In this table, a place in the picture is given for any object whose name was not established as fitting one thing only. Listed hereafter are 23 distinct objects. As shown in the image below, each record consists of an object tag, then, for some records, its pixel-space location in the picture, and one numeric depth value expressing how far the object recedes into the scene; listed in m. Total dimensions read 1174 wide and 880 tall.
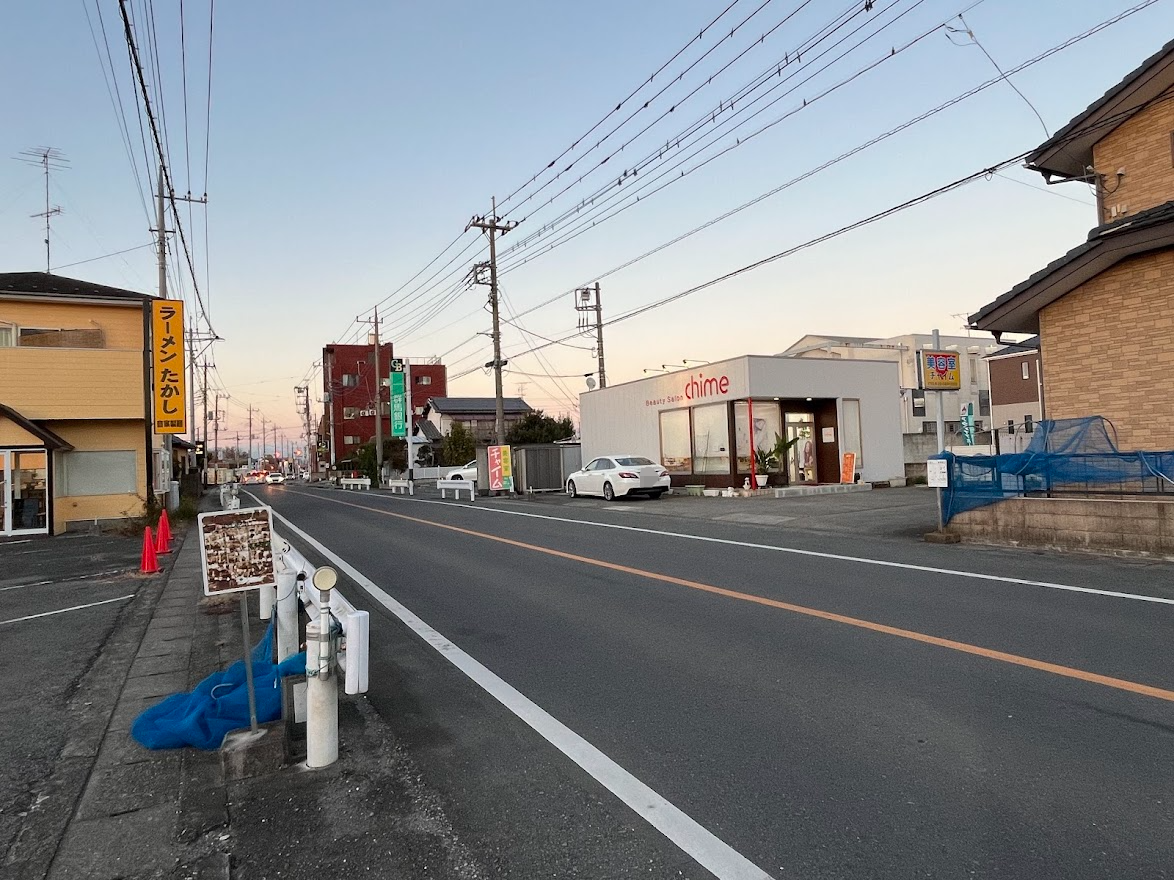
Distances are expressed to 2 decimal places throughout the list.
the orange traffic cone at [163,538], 14.82
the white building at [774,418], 24.30
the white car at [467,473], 34.34
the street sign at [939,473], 12.09
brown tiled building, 12.30
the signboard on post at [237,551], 4.20
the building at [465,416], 74.06
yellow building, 19.77
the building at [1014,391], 43.59
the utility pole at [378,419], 49.53
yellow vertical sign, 20.59
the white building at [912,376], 54.31
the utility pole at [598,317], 38.69
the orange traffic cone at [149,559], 11.91
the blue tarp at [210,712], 4.37
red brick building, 86.31
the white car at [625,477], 23.41
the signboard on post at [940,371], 18.48
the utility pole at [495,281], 32.97
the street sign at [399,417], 49.06
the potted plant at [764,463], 24.23
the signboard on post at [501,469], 30.34
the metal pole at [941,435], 12.28
